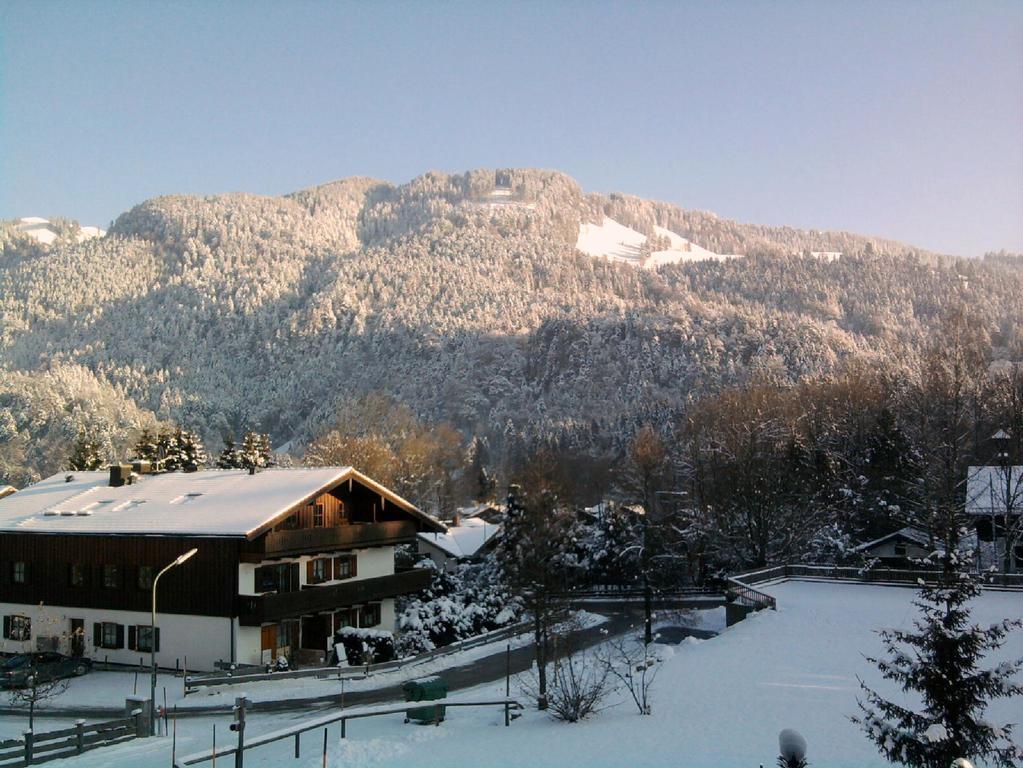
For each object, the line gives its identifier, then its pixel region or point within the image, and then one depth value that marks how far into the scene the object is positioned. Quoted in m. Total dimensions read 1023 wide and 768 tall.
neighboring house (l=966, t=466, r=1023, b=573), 47.66
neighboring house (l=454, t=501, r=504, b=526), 84.44
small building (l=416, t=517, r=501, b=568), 63.09
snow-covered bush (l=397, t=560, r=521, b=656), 44.62
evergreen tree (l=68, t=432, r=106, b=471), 74.38
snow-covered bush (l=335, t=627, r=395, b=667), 39.09
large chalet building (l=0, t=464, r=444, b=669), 36.09
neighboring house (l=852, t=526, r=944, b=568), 52.94
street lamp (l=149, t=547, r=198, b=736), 25.61
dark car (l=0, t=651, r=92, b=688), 32.31
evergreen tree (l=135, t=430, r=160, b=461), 76.57
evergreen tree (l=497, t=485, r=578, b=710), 31.36
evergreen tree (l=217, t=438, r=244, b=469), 78.81
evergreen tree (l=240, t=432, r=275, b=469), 76.19
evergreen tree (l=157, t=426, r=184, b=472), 70.81
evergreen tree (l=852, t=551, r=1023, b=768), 15.44
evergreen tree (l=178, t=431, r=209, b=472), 72.99
